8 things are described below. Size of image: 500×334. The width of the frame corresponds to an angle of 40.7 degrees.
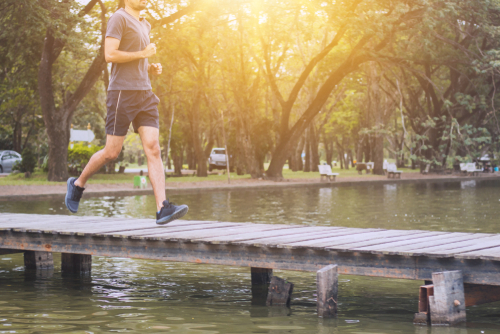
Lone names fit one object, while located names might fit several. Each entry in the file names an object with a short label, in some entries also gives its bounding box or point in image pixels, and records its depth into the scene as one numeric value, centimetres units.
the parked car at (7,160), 4125
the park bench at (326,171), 3211
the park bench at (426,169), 4058
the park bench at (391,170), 3638
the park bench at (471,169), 4100
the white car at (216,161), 5392
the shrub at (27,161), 3319
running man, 666
